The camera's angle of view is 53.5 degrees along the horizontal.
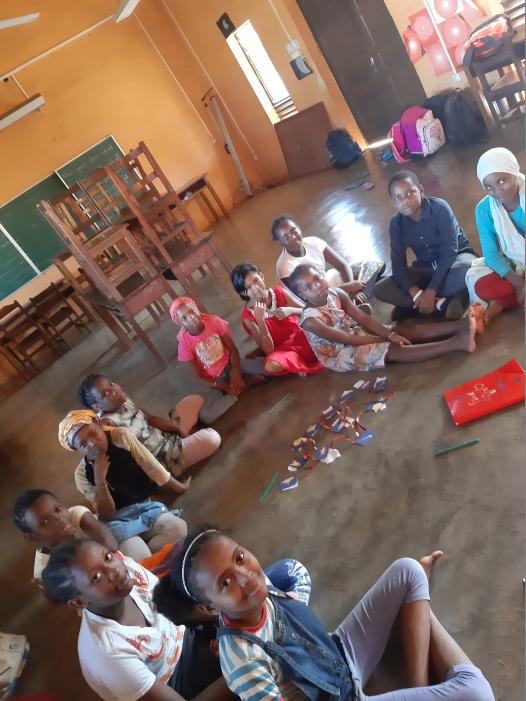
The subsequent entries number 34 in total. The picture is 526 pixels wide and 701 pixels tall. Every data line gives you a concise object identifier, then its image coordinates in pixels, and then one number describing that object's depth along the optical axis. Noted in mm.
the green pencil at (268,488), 2920
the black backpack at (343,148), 7855
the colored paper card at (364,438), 2791
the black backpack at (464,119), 5809
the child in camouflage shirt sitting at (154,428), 3178
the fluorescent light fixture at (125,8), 6684
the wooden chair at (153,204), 5031
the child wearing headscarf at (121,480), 2812
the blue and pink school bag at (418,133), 6113
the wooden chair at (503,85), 5164
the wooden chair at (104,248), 4770
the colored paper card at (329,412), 3139
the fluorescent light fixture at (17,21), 5602
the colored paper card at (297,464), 2952
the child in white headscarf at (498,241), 2000
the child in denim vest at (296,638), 1332
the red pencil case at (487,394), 2420
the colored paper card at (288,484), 2854
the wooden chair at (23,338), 7582
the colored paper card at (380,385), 3037
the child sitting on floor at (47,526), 2385
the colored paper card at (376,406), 2926
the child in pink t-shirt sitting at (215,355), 3760
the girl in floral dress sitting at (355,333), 3006
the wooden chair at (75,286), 6777
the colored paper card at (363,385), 3146
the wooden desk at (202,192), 9078
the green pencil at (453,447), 2364
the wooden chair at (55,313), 7597
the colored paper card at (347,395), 3172
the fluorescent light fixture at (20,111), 7875
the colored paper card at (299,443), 3098
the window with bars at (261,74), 8945
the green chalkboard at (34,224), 8453
